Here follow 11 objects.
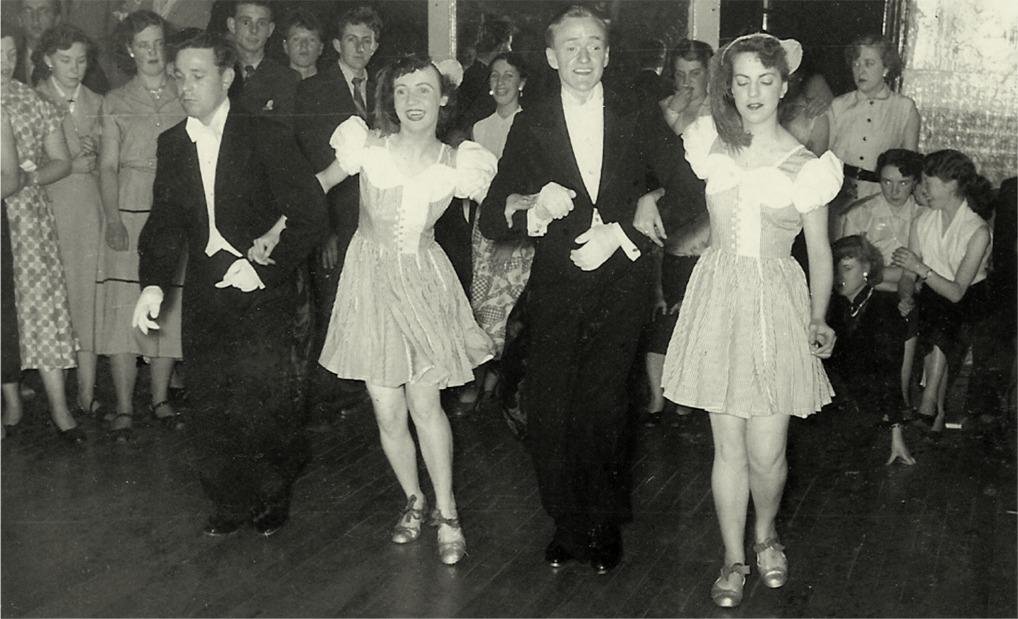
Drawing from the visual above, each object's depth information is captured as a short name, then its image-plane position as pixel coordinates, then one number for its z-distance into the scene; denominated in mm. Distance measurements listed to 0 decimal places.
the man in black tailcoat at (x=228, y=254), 3416
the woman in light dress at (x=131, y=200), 4117
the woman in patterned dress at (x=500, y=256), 4809
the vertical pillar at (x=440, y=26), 4543
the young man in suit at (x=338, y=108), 4211
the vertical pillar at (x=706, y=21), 4617
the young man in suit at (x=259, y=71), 4219
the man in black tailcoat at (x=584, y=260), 3168
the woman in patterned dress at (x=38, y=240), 4000
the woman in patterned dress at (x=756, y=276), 2932
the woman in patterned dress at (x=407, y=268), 3291
